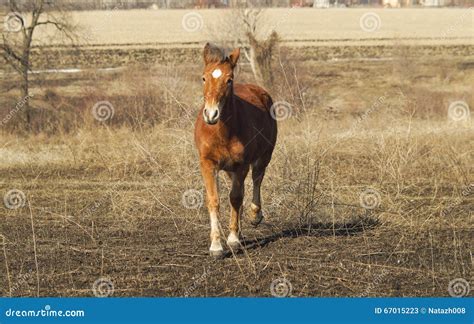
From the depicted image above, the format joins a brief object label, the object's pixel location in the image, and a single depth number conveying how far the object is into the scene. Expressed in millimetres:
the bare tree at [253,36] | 28141
